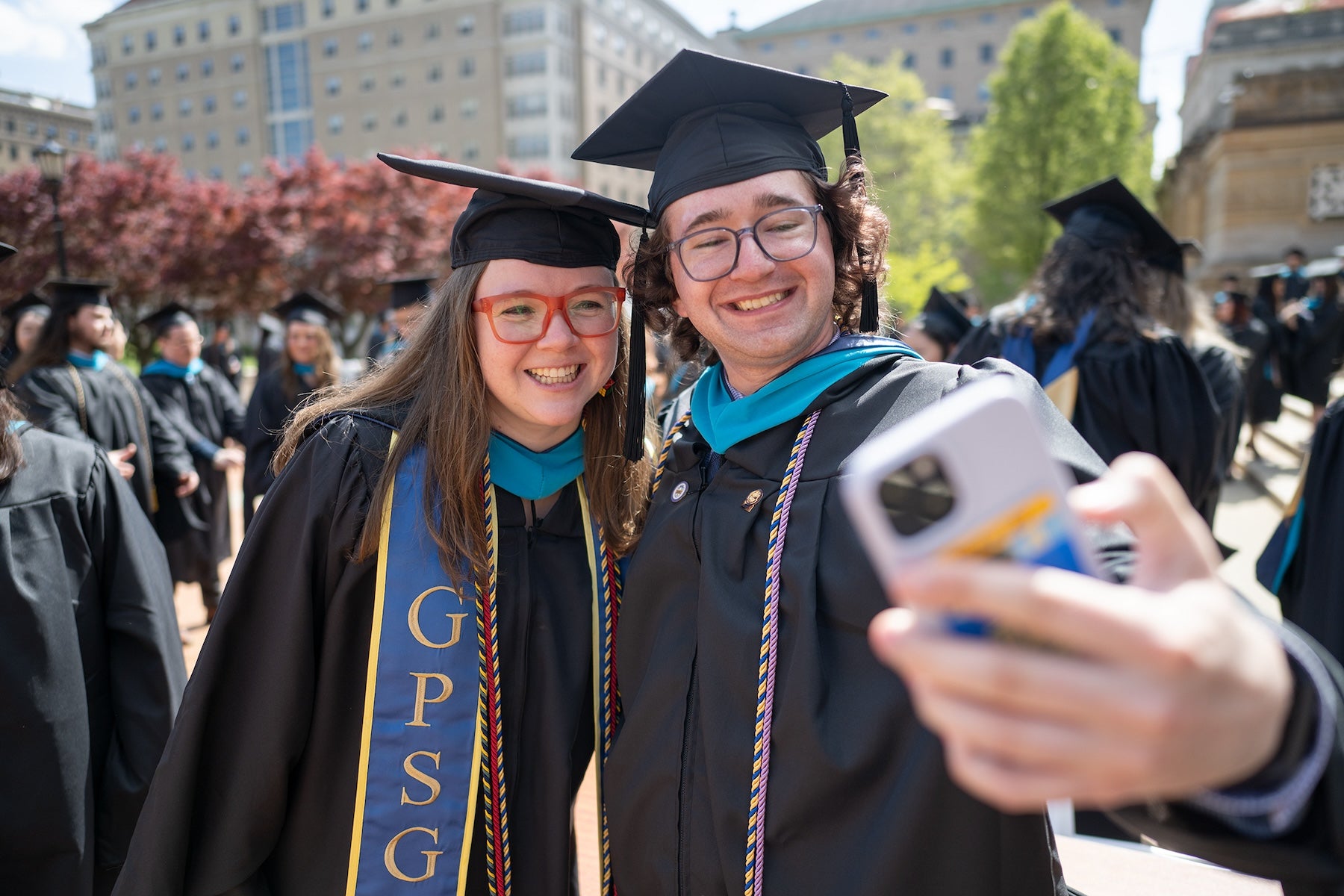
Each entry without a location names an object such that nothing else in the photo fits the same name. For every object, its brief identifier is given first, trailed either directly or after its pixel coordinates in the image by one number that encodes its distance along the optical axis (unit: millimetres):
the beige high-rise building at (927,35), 58469
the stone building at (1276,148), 13180
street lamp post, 10359
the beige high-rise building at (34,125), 65812
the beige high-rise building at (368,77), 47125
